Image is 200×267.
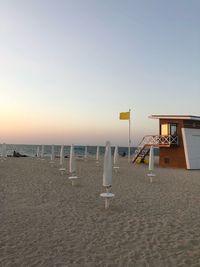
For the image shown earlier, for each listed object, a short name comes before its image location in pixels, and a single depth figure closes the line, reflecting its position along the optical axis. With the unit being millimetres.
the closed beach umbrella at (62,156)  15393
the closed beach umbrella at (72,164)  11316
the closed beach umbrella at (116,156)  16321
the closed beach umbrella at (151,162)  12747
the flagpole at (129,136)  25833
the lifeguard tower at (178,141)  19858
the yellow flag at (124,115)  26331
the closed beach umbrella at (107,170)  7502
